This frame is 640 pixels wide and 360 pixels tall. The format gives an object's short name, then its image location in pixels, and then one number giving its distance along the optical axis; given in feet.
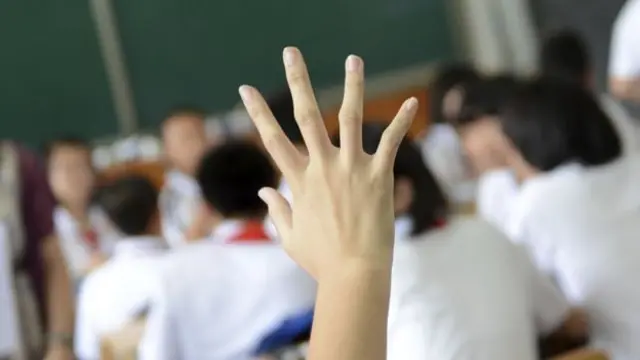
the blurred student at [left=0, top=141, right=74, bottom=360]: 9.05
